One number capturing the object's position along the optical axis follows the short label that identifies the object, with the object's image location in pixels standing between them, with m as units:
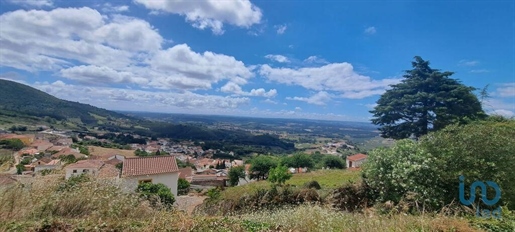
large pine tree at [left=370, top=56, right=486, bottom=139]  16.09
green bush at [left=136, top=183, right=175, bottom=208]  12.67
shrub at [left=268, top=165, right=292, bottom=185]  14.03
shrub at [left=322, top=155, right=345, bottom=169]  31.48
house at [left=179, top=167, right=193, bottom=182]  31.77
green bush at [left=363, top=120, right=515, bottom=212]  6.14
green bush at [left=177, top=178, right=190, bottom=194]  22.56
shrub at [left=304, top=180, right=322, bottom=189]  10.26
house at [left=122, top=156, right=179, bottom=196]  17.94
